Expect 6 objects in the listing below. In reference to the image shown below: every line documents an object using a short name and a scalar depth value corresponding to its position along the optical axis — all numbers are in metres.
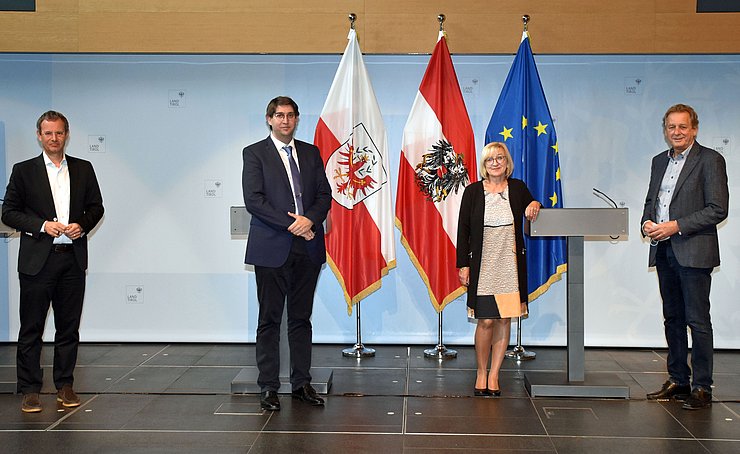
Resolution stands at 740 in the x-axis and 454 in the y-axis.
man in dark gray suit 4.45
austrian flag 5.86
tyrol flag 5.83
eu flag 5.71
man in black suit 4.39
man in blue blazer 4.42
